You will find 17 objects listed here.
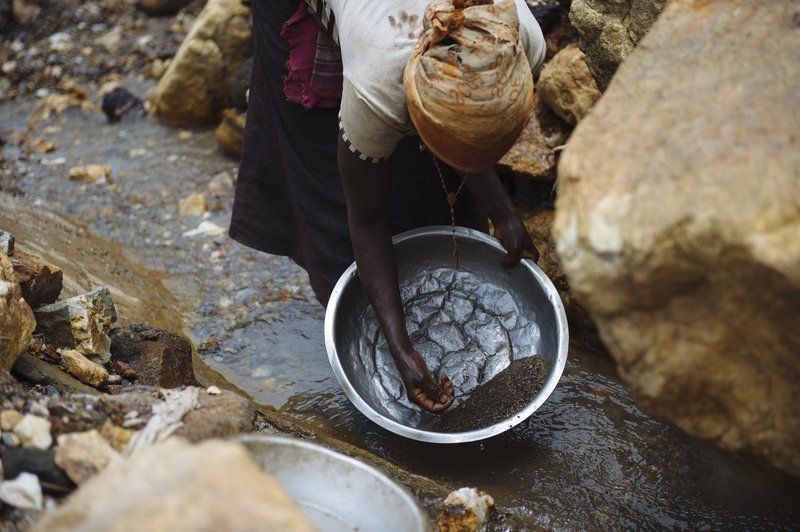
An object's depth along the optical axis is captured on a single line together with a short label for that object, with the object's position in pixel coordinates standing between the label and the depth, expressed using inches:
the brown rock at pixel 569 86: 145.9
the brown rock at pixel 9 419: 78.8
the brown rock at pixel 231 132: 214.8
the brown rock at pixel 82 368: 107.7
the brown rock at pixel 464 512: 93.7
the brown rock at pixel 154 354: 118.4
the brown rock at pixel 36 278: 116.9
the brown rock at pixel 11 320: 96.2
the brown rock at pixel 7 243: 119.3
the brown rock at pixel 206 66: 228.1
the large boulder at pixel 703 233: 61.1
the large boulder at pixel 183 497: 53.3
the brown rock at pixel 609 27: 118.8
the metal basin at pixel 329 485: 72.7
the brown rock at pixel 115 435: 81.0
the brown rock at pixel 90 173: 214.1
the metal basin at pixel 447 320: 121.5
